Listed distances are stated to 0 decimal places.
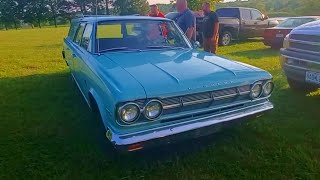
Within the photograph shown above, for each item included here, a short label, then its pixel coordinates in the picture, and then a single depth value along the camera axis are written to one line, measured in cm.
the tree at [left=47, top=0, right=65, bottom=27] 4840
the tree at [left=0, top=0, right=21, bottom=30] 4654
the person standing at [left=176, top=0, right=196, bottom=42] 499
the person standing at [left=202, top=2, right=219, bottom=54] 548
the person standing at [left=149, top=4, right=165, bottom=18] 600
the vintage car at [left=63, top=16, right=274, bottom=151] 214
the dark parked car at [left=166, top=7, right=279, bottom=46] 1011
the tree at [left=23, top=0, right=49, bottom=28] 4739
